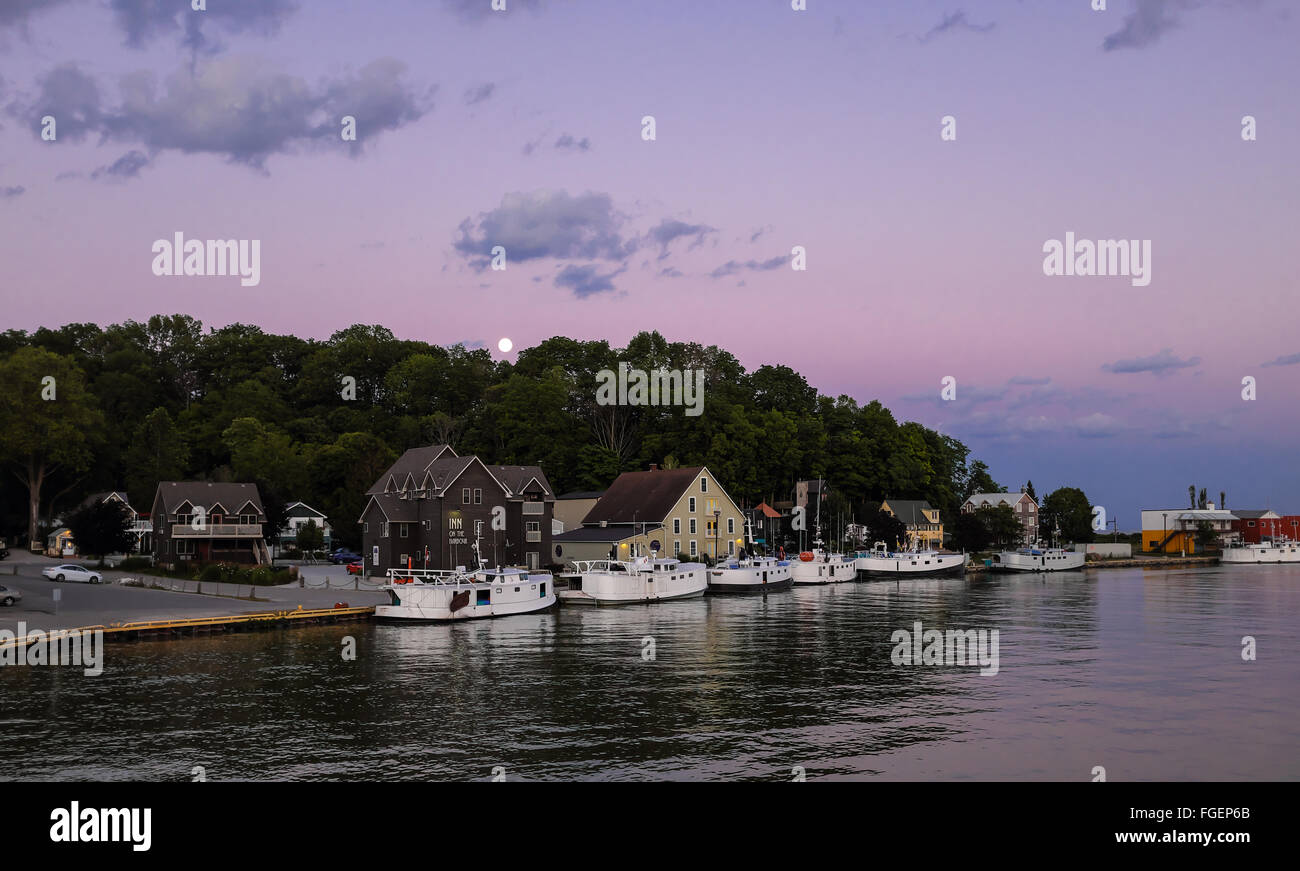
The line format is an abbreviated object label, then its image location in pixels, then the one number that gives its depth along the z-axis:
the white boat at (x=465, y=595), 62.22
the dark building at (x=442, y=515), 83.44
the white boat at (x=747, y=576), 91.69
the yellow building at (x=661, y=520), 99.19
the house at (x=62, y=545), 114.56
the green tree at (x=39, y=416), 109.88
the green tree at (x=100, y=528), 98.31
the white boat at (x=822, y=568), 104.31
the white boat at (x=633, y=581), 77.44
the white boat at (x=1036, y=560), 132.50
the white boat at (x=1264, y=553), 157.25
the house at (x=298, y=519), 125.59
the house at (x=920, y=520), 144.48
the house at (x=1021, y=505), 171.88
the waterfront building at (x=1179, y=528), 175.75
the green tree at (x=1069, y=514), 176.62
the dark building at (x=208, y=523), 95.25
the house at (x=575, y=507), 113.88
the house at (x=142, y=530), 119.53
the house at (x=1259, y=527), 178.50
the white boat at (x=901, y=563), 118.00
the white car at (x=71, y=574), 76.50
